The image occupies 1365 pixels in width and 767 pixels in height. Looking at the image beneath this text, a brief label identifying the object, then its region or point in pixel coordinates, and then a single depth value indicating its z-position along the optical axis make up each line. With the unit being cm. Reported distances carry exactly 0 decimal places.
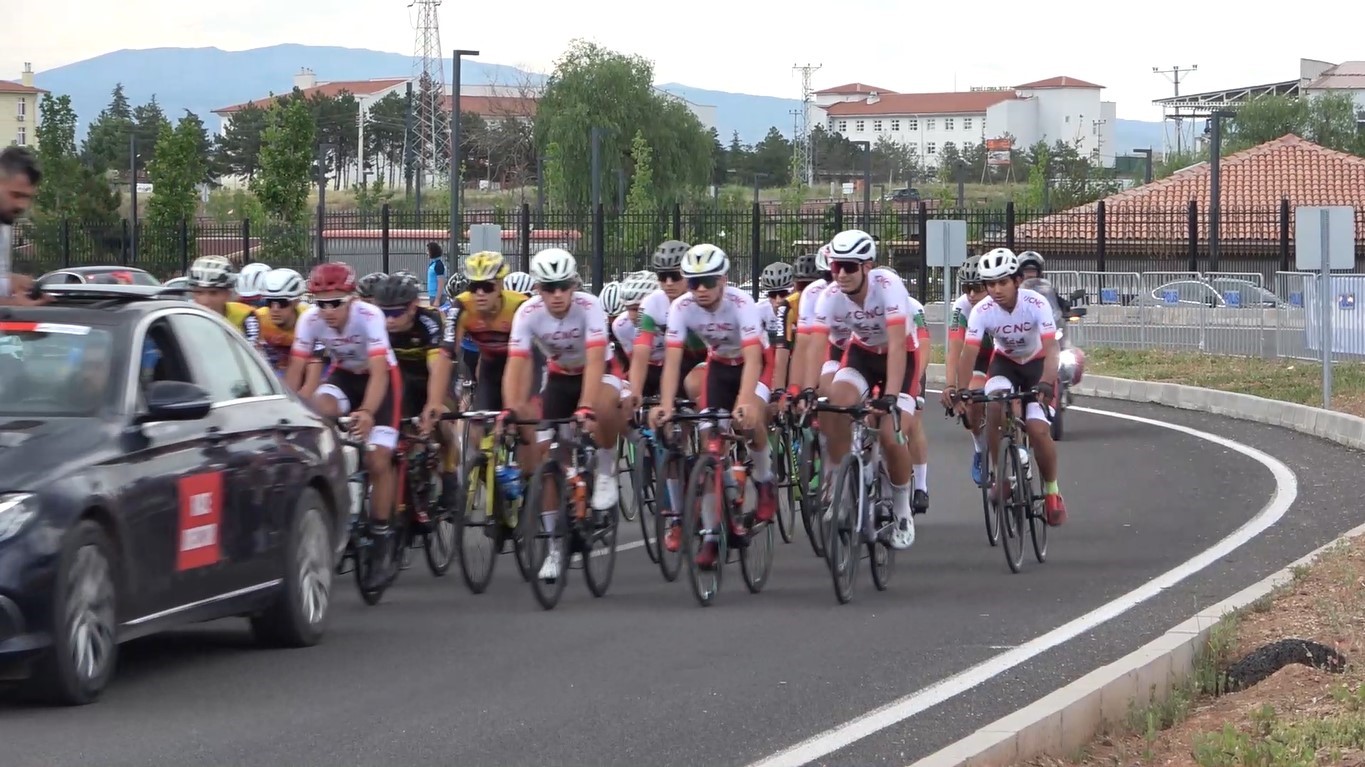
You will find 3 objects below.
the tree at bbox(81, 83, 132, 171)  12794
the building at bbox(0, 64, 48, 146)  18750
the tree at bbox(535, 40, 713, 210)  9688
